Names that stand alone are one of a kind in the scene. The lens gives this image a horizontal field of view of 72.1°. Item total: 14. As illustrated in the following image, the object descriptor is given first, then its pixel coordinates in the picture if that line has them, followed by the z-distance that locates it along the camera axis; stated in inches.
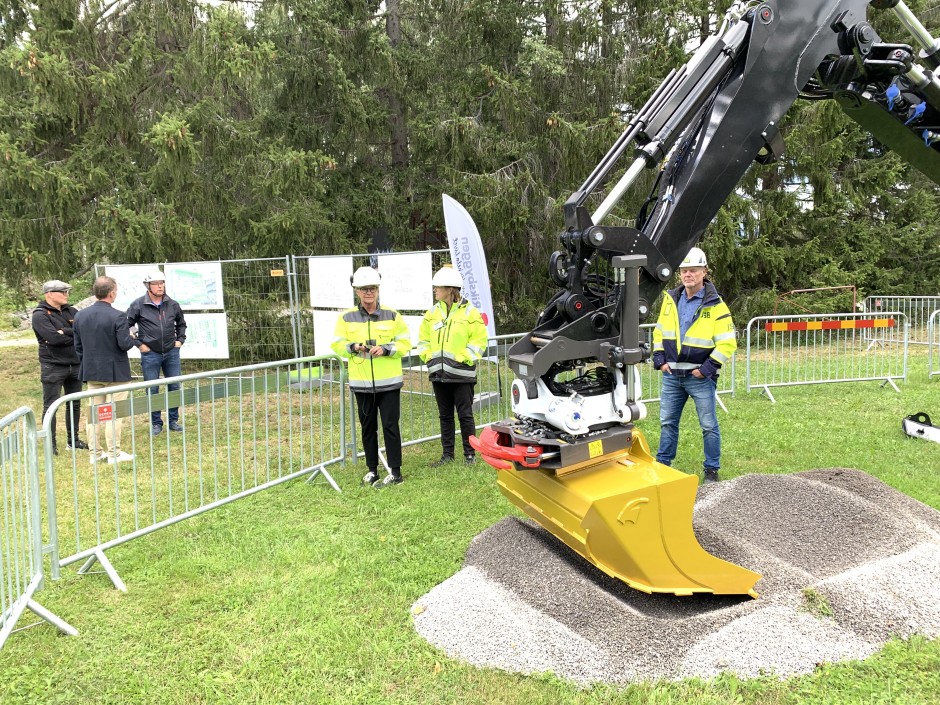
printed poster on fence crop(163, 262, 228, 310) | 410.3
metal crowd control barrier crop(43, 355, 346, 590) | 175.3
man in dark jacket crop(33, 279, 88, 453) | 277.6
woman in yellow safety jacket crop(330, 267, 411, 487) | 226.2
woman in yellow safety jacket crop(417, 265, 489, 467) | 244.5
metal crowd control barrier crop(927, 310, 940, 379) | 396.0
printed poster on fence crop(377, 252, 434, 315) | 357.1
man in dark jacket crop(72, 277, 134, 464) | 263.9
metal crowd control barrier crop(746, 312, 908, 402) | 356.2
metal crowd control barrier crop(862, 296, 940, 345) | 586.7
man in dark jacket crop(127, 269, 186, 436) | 313.0
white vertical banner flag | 343.9
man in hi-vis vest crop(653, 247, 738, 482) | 210.1
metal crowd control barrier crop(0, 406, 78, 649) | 135.2
